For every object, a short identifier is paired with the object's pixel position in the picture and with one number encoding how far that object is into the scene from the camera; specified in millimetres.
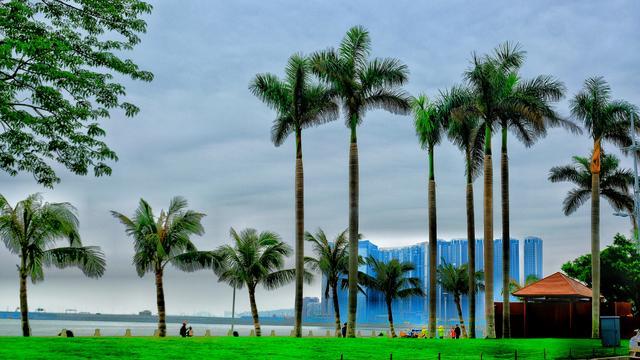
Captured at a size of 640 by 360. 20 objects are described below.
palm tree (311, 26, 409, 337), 42625
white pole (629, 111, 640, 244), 41334
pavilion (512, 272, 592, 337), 52062
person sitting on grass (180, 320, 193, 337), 50494
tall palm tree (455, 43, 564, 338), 45000
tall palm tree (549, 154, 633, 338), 56688
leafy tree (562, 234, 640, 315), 65250
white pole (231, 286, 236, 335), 59197
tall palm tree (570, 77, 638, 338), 49625
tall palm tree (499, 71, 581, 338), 45375
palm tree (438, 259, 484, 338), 76375
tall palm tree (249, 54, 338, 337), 43781
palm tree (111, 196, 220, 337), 47750
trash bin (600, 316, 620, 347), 38388
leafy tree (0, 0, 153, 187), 18422
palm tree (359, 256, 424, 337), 70688
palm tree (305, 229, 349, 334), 62062
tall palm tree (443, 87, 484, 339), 48500
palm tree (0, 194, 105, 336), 40594
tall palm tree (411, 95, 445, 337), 49656
